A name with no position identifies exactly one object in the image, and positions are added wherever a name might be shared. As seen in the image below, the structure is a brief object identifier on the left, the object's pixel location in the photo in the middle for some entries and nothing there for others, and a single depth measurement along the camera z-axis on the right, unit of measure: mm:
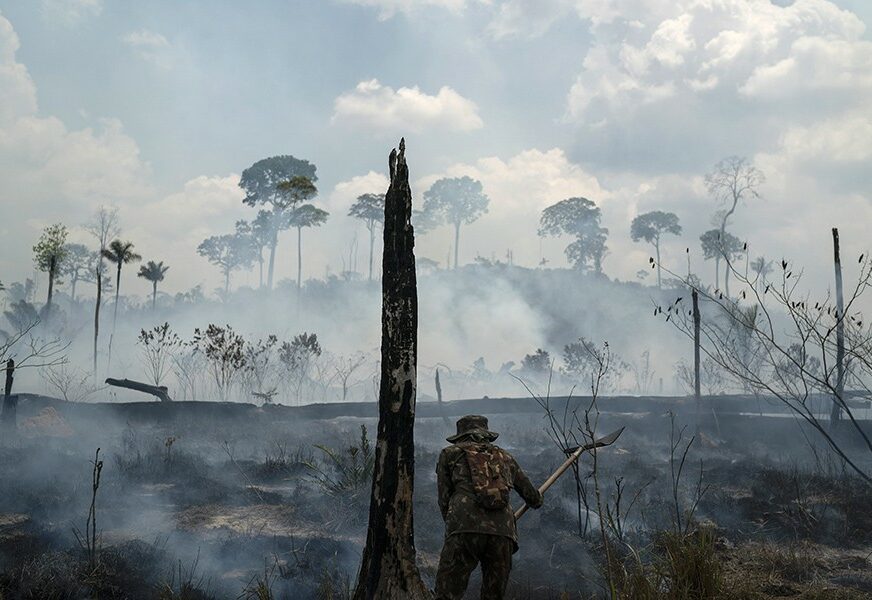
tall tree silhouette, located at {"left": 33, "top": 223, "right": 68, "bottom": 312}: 32250
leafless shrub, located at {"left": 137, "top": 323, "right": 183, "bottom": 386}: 41969
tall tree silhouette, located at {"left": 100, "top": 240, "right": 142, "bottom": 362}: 33656
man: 5059
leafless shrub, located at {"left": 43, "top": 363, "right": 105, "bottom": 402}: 32031
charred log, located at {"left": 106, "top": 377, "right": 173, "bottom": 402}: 18258
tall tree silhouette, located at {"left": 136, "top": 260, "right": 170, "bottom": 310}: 41375
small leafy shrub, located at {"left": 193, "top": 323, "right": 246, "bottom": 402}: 23172
